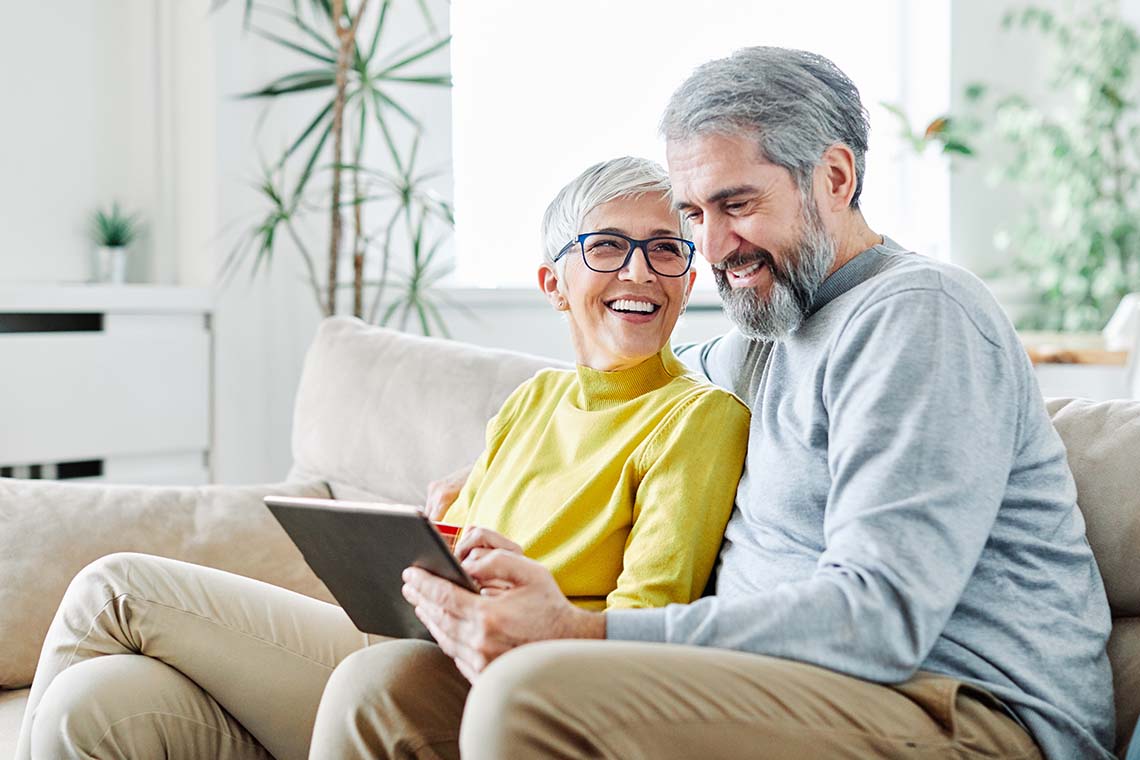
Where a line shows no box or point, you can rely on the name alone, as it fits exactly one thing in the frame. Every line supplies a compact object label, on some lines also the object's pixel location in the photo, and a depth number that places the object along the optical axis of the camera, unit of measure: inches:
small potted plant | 134.1
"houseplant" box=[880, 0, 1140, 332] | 203.3
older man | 45.0
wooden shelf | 167.6
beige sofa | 77.9
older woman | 59.1
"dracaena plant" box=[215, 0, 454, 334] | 125.9
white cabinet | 123.1
